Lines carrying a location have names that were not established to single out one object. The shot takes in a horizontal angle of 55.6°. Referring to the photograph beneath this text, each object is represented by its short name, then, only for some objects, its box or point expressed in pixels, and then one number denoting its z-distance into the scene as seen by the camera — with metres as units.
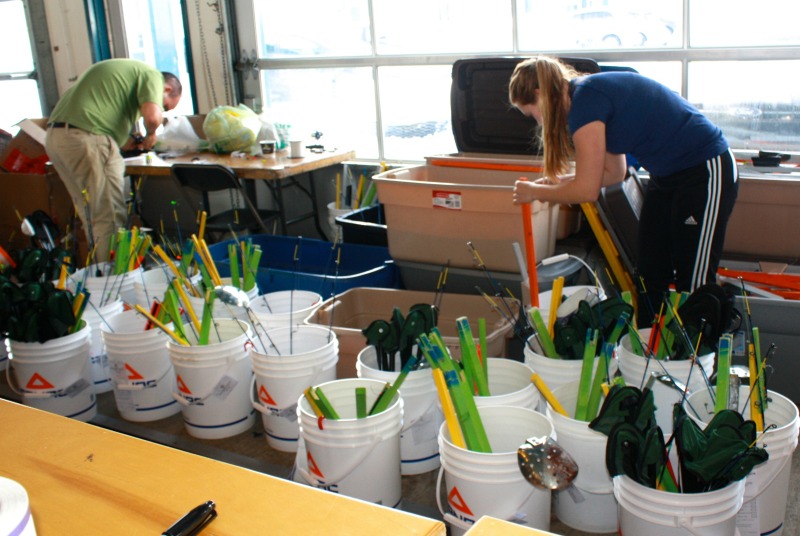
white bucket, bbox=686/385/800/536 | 1.32
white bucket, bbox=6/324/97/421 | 1.99
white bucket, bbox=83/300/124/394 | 2.22
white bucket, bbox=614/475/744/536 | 1.16
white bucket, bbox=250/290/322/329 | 2.12
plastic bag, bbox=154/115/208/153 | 4.42
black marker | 0.84
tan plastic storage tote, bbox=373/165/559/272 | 2.50
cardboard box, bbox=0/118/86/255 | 4.25
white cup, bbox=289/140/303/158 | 3.95
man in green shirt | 3.66
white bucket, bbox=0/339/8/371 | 2.41
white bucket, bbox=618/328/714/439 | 1.55
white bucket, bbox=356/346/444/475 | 1.66
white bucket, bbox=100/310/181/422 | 1.98
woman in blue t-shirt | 2.05
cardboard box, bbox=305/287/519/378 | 2.21
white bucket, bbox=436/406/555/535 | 1.31
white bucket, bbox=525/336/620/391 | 1.65
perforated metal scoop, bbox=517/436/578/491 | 1.17
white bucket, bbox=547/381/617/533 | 1.40
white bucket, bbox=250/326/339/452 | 1.76
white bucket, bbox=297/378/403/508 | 1.47
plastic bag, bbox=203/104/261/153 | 4.19
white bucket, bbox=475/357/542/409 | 1.56
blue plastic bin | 2.53
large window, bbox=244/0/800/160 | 3.30
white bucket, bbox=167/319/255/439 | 1.85
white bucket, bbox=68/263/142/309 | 2.41
